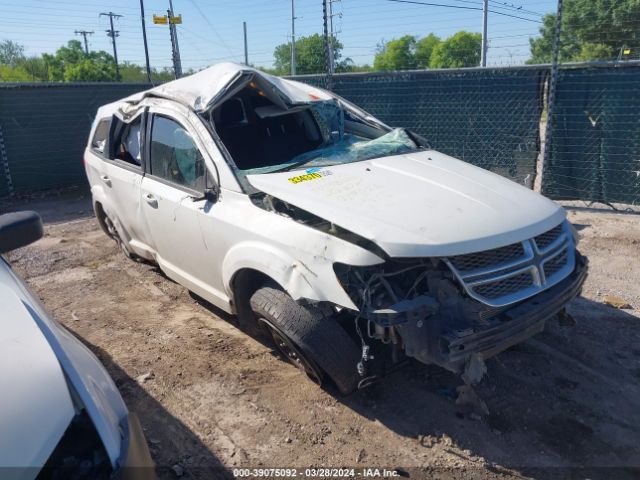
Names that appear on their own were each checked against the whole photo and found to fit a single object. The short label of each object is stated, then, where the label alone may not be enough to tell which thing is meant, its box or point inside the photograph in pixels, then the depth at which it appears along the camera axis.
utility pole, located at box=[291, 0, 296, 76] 27.52
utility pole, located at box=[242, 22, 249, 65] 36.83
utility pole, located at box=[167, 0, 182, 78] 10.02
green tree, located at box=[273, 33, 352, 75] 28.95
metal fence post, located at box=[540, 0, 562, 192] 6.65
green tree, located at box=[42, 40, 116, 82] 33.91
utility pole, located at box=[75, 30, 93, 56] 46.98
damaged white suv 2.80
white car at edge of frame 1.60
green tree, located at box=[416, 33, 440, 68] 47.49
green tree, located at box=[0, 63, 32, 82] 28.97
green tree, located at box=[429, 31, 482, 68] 36.09
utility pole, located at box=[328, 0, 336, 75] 8.43
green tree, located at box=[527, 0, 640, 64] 22.33
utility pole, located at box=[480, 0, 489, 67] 16.18
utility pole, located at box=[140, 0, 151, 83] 12.88
